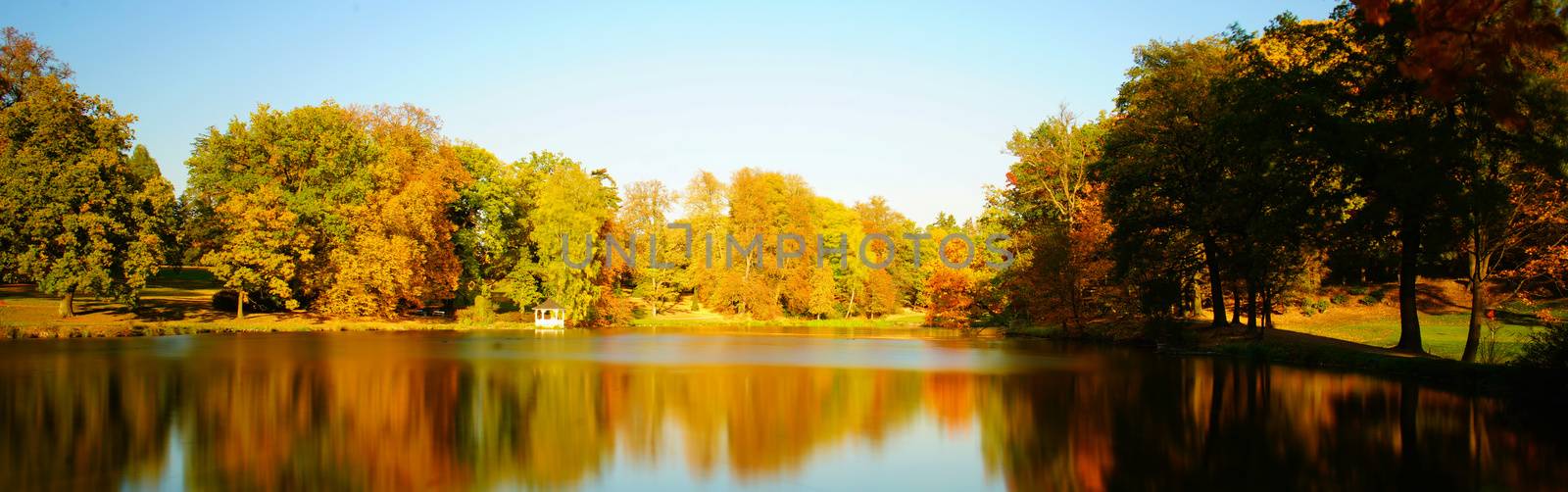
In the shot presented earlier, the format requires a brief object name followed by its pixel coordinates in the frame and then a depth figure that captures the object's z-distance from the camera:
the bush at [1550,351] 15.94
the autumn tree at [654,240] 69.06
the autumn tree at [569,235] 52.31
